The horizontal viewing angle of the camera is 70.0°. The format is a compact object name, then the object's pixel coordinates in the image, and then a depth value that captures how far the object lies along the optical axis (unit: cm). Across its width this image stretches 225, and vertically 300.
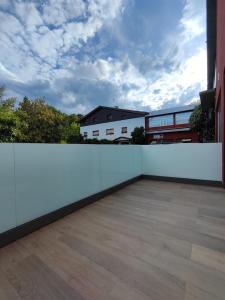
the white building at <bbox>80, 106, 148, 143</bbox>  1601
